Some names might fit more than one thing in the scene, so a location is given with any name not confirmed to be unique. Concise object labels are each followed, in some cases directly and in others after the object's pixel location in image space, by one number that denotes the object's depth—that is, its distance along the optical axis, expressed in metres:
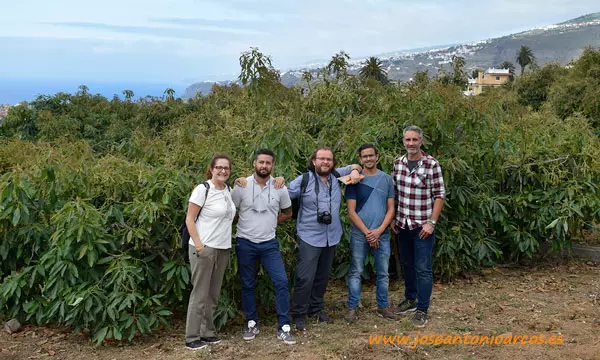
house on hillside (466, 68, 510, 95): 88.29
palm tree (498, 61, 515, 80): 96.39
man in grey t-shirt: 4.20
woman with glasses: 3.96
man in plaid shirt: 4.45
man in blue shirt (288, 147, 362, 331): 4.33
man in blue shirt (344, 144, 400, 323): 4.50
